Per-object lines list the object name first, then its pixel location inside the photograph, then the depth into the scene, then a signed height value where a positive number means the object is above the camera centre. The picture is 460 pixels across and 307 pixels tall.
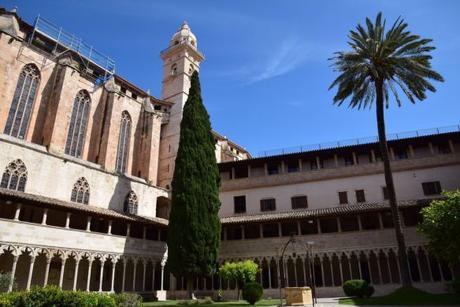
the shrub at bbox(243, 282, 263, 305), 21.08 -1.47
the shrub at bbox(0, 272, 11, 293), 17.89 -0.67
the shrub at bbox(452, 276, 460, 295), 19.48 -0.99
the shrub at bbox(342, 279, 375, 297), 22.08 -1.28
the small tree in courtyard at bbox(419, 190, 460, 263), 19.58 +2.32
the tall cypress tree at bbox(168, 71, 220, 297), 25.20 +5.16
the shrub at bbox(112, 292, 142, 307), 13.67 -1.24
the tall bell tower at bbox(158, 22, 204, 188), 40.12 +24.31
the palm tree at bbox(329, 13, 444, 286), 23.55 +13.79
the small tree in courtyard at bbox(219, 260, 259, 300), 24.80 -0.27
